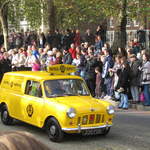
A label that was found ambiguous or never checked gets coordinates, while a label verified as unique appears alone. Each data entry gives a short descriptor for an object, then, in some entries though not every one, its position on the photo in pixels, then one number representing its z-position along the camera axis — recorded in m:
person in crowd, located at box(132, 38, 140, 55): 20.75
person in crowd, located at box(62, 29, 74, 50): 25.03
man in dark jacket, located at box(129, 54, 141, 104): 14.66
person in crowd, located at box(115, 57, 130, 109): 14.46
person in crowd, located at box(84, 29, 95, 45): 25.08
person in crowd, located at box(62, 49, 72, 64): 18.48
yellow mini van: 8.64
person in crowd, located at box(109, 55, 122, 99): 15.18
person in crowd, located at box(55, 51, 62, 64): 18.20
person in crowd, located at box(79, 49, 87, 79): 16.93
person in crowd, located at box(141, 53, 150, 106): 14.47
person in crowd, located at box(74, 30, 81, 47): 25.17
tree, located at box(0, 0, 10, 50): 29.04
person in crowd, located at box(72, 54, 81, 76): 17.19
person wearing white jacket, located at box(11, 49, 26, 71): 20.69
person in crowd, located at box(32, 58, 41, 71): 18.20
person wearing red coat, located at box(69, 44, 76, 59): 19.23
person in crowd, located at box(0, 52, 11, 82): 19.53
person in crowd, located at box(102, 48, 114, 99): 15.85
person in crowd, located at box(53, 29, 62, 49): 25.45
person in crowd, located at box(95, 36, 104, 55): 22.51
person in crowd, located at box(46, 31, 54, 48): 25.69
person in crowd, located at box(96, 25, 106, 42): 24.55
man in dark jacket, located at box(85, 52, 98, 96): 16.33
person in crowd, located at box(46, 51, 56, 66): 18.60
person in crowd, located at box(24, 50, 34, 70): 20.16
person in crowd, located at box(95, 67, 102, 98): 16.08
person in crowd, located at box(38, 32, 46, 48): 26.80
